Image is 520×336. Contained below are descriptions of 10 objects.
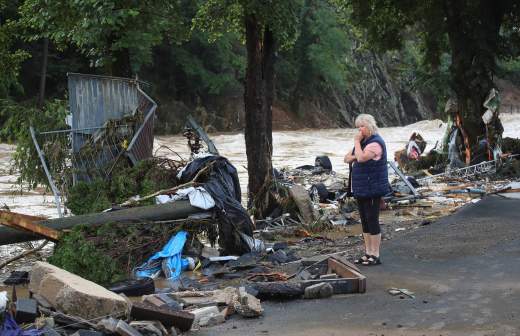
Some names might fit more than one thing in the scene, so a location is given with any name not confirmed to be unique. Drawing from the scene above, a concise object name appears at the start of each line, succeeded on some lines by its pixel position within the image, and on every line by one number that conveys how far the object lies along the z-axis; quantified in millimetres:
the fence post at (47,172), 11785
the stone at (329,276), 8156
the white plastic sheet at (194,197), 10398
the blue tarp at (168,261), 9703
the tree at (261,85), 14297
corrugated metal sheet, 12781
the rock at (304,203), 13828
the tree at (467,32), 24547
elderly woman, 8992
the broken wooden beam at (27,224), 9008
